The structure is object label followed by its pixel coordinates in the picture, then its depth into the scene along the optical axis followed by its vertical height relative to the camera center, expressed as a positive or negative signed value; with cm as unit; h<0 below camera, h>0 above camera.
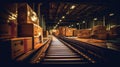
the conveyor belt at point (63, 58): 459 -86
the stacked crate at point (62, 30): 2153 +54
